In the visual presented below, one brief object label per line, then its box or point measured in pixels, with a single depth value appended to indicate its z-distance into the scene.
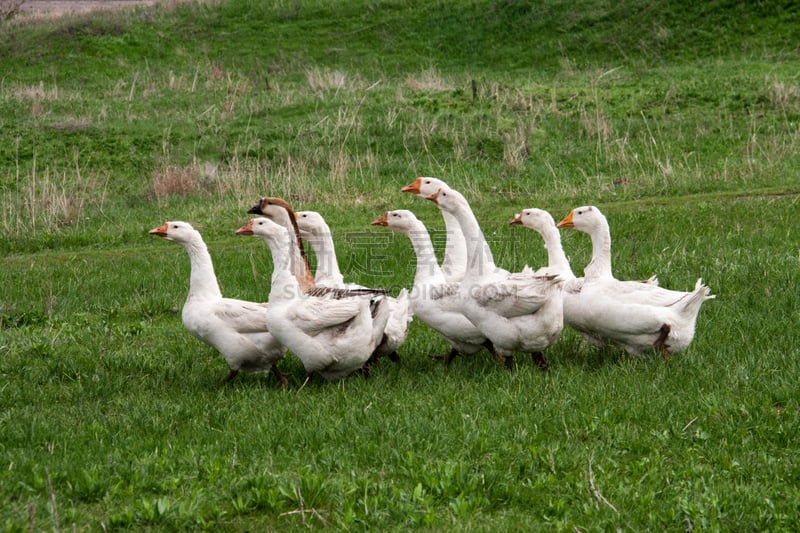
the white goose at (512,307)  15.84
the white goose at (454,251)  19.17
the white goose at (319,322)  15.80
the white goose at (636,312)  15.97
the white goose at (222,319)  16.44
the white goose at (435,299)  17.52
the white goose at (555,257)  17.10
